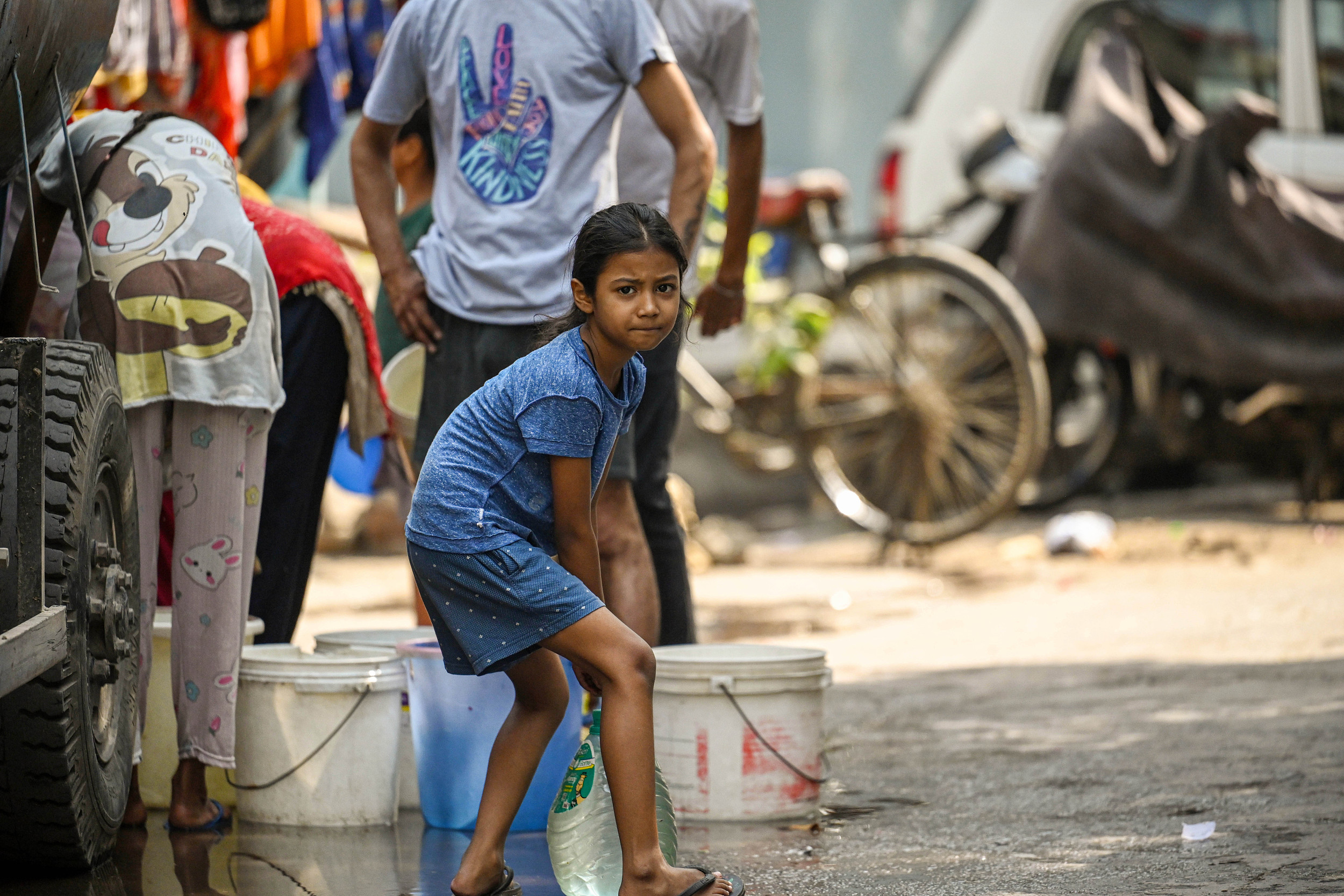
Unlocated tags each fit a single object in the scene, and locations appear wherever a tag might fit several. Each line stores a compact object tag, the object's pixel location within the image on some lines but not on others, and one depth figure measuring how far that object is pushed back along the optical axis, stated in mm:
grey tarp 15125
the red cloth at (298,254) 7430
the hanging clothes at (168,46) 11617
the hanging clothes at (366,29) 14219
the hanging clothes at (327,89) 14055
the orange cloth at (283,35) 13117
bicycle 14859
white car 16891
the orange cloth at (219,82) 12516
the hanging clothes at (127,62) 11219
